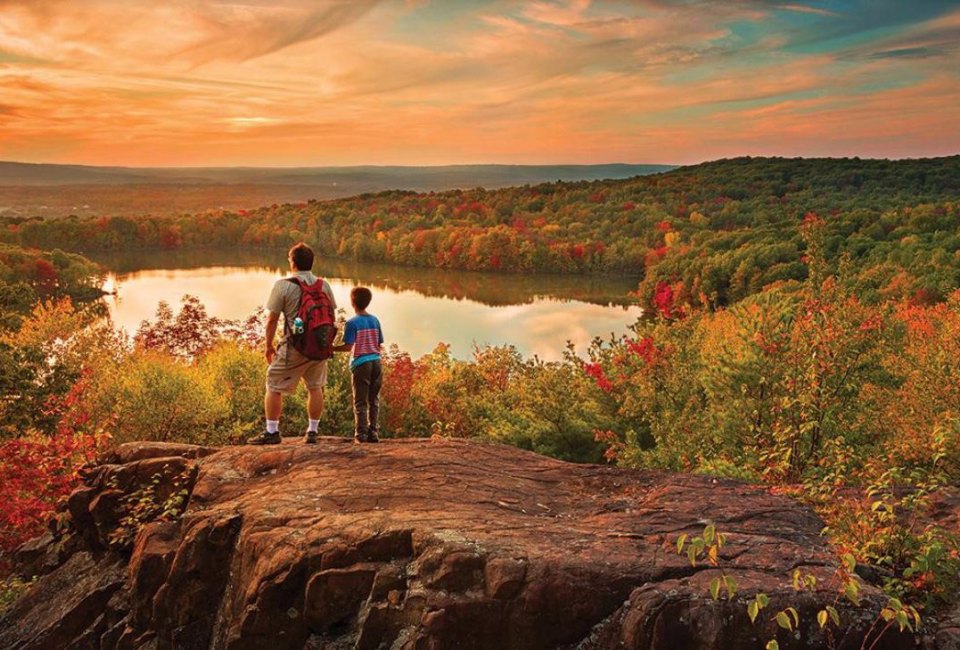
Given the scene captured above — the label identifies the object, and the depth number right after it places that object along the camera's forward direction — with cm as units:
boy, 957
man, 903
